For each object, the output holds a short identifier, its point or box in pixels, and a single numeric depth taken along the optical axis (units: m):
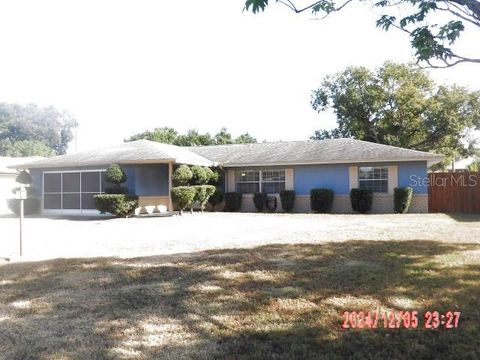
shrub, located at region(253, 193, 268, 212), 23.34
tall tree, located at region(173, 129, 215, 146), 51.59
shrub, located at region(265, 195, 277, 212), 23.32
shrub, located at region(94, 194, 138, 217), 18.66
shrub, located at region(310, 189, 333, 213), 21.92
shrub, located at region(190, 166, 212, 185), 21.58
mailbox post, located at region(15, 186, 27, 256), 9.20
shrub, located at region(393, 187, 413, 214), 20.70
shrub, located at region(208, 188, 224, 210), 23.92
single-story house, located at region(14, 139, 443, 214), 20.66
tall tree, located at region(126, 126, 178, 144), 51.78
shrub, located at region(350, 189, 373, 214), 21.27
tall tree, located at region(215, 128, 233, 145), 53.00
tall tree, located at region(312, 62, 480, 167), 36.75
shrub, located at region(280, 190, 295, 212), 22.75
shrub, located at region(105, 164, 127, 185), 19.16
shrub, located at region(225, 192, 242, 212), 23.92
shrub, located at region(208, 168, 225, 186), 23.89
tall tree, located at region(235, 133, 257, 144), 55.01
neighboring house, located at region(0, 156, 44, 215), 28.77
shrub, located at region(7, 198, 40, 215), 22.29
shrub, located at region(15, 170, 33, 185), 22.41
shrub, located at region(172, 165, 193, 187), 19.98
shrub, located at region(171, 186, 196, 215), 19.80
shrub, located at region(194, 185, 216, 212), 21.33
